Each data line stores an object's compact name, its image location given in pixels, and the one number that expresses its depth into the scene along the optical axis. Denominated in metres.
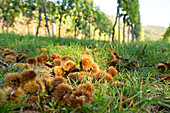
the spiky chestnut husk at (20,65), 0.60
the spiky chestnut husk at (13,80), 0.38
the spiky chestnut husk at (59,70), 0.60
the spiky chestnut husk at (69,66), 0.58
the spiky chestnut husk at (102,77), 0.53
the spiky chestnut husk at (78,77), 0.51
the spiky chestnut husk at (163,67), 0.70
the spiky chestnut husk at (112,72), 0.60
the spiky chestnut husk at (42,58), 0.77
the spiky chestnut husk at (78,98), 0.35
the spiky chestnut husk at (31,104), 0.35
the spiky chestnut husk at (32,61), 0.72
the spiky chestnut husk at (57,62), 0.73
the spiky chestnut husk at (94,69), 0.60
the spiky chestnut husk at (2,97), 0.32
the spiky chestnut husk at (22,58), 0.77
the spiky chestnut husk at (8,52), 0.82
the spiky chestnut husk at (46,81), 0.45
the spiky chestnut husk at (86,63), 0.59
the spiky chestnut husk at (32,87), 0.38
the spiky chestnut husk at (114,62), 0.79
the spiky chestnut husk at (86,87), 0.39
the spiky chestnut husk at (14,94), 0.34
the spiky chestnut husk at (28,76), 0.39
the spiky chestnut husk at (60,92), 0.37
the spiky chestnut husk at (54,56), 0.83
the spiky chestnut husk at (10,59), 0.70
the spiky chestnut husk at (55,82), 0.42
